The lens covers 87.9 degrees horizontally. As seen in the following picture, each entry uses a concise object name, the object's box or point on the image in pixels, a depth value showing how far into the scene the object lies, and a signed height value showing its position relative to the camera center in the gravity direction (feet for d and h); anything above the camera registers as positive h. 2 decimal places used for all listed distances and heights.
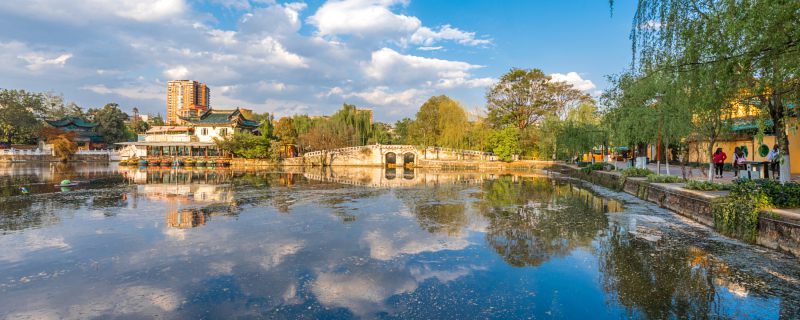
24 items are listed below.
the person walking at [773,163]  48.58 -1.16
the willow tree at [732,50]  20.89 +6.13
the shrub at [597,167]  85.46 -2.72
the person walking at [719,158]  57.62 -0.64
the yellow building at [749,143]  60.64 +1.90
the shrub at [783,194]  27.99 -2.76
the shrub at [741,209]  28.48 -4.06
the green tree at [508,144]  144.97 +3.58
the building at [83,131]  186.20 +11.90
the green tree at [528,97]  154.20 +21.46
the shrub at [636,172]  63.93 -2.85
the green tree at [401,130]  219.57 +13.72
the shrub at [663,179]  51.96 -3.18
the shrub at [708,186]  39.81 -3.14
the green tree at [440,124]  160.35 +12.48
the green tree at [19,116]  170.91 +16.90
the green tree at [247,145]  154.30 +3.87
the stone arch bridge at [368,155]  159.22 -0.15
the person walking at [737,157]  57.51 -0.66
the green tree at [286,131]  159.33 +9.31
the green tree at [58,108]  214.28 +25.80
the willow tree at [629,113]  56.35 +6.07
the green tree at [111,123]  202.08 +16.26
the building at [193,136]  163.43 +7.85
